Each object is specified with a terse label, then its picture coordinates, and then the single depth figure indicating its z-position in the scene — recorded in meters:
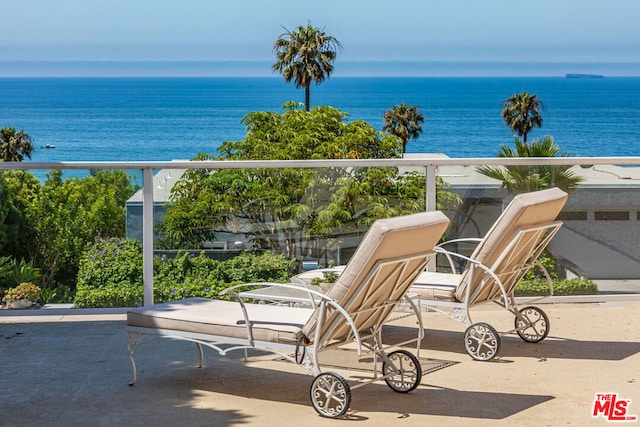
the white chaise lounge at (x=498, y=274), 6.47
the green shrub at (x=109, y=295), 8.14
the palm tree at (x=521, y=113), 74.00
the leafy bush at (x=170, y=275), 8.09
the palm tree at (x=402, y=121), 71.75
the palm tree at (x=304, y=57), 64.19
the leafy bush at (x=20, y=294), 8.05
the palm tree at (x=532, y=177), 8.32
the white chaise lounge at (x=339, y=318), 5.19
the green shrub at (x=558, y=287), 8.41
